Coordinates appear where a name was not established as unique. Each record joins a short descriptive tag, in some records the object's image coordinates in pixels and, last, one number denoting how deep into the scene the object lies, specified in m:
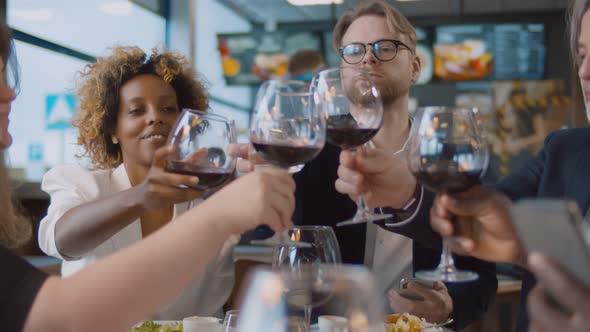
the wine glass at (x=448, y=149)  1.15
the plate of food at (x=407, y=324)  1.56
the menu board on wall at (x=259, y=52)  7.00
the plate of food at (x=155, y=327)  1.54
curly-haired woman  2.12
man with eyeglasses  2.11
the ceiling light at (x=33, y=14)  4.45
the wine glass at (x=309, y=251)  1.36
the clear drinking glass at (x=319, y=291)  0.60
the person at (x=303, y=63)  5.55
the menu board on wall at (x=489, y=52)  6.85
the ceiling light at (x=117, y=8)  5.99
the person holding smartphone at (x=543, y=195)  0.71
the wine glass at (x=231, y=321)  1.39
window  4.66
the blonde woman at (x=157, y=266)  1.03
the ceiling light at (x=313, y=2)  7.32
